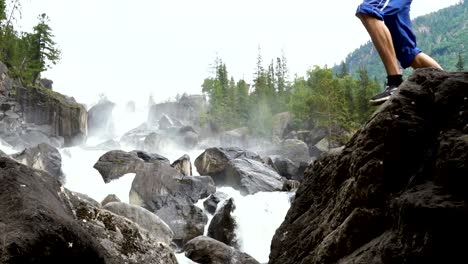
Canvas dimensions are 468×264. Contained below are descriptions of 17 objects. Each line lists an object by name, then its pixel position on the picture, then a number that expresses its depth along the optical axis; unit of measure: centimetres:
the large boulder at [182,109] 8519
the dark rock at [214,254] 1355
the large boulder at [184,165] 2809
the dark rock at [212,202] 2247
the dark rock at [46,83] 6070
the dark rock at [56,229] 400
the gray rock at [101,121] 7450
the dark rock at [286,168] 3491
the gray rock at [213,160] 2927
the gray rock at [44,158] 2375
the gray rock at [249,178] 2580
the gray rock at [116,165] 2550
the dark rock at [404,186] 268
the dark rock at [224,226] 1894
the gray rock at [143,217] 1338
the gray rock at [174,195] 1969
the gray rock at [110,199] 2011
